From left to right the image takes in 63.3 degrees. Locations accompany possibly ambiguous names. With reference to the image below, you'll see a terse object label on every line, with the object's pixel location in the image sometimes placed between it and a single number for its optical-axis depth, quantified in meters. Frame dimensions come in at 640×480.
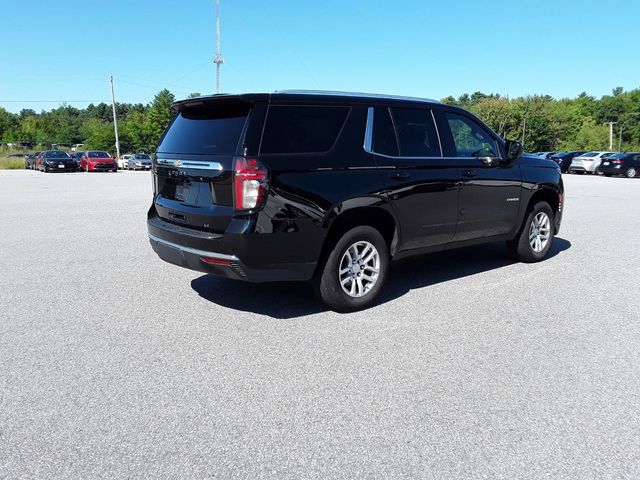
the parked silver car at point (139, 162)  46.38
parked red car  38.50
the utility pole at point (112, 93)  62.08
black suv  4.19
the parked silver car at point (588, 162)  34.03
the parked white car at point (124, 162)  49.81
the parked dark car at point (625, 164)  31.55
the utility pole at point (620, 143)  91.00
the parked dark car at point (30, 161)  43.61
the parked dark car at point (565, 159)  37.91
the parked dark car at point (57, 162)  37.50
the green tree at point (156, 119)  90.44
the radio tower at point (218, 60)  48.94
